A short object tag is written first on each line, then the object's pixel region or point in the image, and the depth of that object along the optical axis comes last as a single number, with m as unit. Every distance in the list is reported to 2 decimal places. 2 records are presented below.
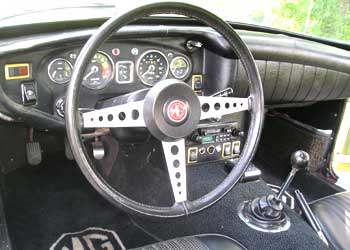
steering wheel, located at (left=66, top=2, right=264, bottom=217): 0.94
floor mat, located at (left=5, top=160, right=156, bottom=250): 1.73
